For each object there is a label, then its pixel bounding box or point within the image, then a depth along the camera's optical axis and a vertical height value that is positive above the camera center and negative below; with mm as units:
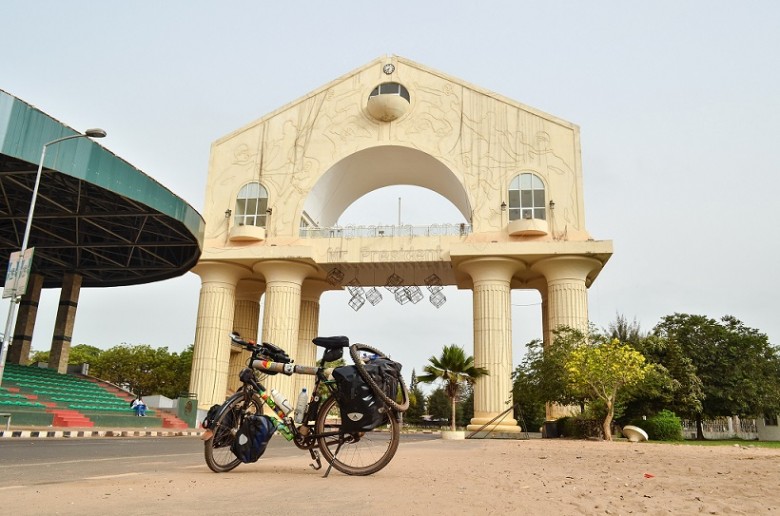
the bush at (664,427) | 24469 -431
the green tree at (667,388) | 28047 +1398
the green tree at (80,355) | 67312 +4090
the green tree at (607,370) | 21984 +1513
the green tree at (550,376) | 25242 +1463
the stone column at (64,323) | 33969 +3721
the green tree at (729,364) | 34969 +3119
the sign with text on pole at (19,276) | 16203 +2944
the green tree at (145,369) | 59625 +2460
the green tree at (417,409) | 72250 -372
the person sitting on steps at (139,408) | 28031 -594
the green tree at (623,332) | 35972 +5158
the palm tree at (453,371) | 29281 +1716
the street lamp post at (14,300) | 16616 +2331
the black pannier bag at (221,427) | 7148 -324
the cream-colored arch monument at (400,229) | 30594 +10306
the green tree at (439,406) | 75688 +114
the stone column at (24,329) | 34406 +3381
